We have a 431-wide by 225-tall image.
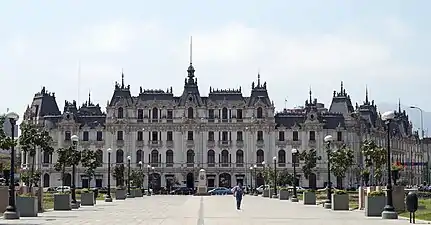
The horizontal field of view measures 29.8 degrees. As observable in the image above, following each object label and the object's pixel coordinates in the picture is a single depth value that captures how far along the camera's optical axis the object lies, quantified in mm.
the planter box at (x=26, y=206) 40188
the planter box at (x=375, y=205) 40906
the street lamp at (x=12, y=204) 37125
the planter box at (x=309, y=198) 64062
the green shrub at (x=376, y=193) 41500
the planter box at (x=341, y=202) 50188
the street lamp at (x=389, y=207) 38031
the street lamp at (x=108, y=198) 72800
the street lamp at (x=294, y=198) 72288
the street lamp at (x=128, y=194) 94338
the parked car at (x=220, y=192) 117162
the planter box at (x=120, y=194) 85188
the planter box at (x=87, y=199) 60328
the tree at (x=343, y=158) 72325
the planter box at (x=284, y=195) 81525
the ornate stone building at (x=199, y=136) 136125
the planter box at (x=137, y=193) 98350
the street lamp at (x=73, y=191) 52588
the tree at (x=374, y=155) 64500
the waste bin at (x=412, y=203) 34156
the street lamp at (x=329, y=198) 52875
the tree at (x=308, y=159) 111625
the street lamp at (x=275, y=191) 90544
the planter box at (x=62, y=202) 49500
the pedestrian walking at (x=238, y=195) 52219
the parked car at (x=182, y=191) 122250
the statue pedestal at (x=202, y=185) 116000
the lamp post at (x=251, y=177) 135250
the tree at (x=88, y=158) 76488
